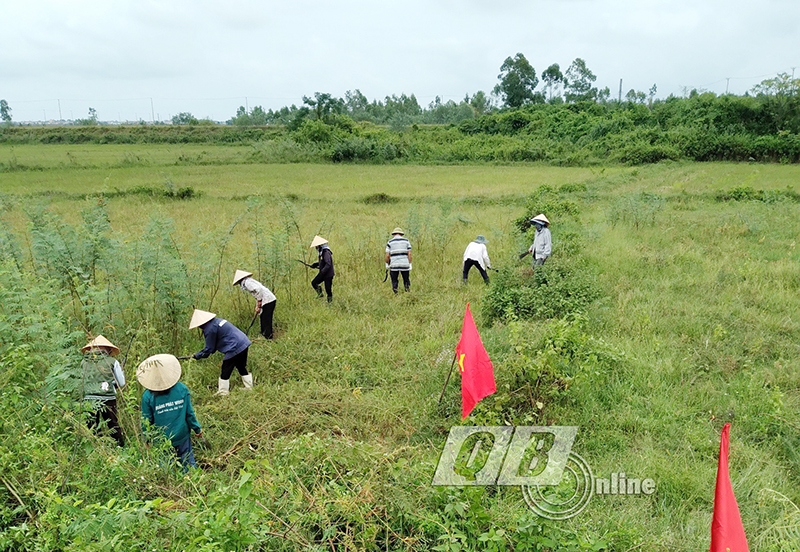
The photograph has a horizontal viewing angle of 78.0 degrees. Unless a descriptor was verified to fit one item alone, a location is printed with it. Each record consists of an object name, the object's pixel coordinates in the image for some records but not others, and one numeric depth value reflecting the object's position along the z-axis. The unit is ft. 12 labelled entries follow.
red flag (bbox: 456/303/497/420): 14.01
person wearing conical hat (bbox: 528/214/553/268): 28.78
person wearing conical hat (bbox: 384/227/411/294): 29.55
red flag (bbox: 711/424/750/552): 8.87
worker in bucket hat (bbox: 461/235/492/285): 30.27
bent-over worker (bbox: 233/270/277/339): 22.62
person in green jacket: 14.17
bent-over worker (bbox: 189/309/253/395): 18.60
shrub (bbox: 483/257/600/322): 24.32
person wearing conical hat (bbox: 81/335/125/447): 14.12
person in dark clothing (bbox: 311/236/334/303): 27.68
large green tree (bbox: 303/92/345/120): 146.30
